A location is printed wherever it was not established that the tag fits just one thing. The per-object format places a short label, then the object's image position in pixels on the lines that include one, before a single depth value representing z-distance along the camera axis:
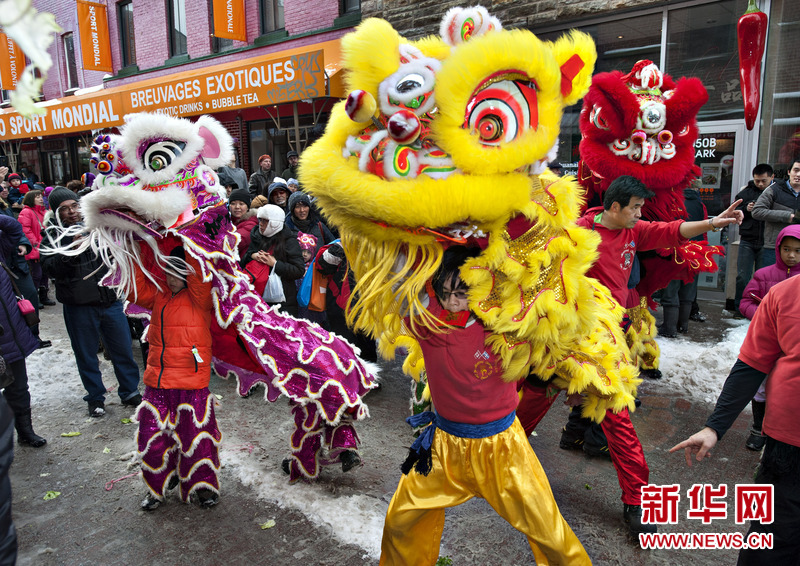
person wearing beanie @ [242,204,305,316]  4.82
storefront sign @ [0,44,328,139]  8.61
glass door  6.93
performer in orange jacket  3.04
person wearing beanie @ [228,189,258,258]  5.60
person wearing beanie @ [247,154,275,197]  9.35
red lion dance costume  4.51
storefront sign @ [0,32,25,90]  16.78
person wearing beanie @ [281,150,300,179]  9.24
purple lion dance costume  2.84
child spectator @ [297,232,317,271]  5.05
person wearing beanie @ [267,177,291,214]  6.07
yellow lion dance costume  1.78
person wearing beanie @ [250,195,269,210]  6.33
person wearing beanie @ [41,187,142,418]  4.41
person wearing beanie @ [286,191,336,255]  5.17
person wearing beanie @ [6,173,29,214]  11.29
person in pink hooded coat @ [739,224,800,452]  3.71
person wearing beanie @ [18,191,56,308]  7.52
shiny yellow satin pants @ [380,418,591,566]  1.97
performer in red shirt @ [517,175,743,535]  2.80
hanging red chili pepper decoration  5.10
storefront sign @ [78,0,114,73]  15.41
